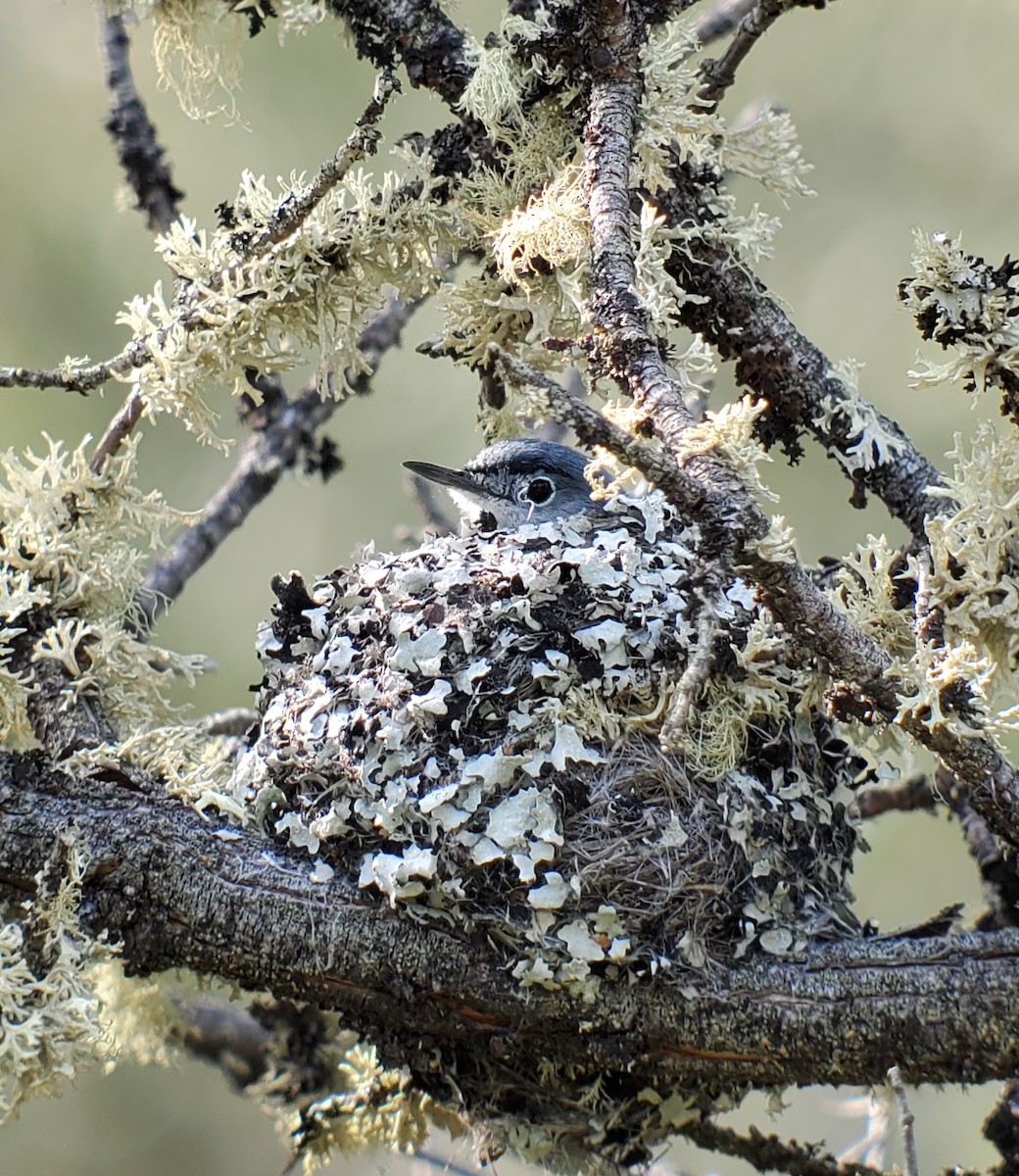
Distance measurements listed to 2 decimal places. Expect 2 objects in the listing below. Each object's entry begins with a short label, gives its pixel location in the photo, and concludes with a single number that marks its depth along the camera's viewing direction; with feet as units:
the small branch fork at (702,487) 11.57
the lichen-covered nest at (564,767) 15.47
